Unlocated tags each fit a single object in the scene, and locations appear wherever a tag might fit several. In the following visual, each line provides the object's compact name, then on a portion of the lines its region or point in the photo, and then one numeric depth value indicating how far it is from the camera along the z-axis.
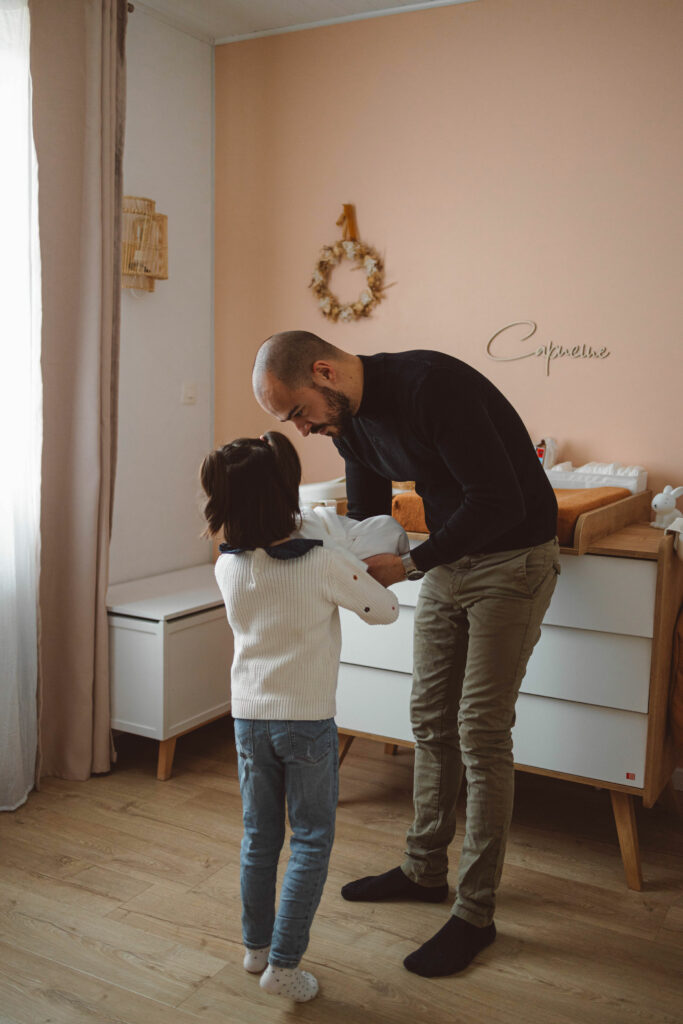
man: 1.64
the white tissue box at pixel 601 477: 2.46
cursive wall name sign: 2.64
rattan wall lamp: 2.81
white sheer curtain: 2.29
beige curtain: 2.45
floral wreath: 2.94
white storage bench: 2.60
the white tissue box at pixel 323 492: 2.62
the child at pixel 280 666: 1.50
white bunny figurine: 2.33
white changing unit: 2.01
